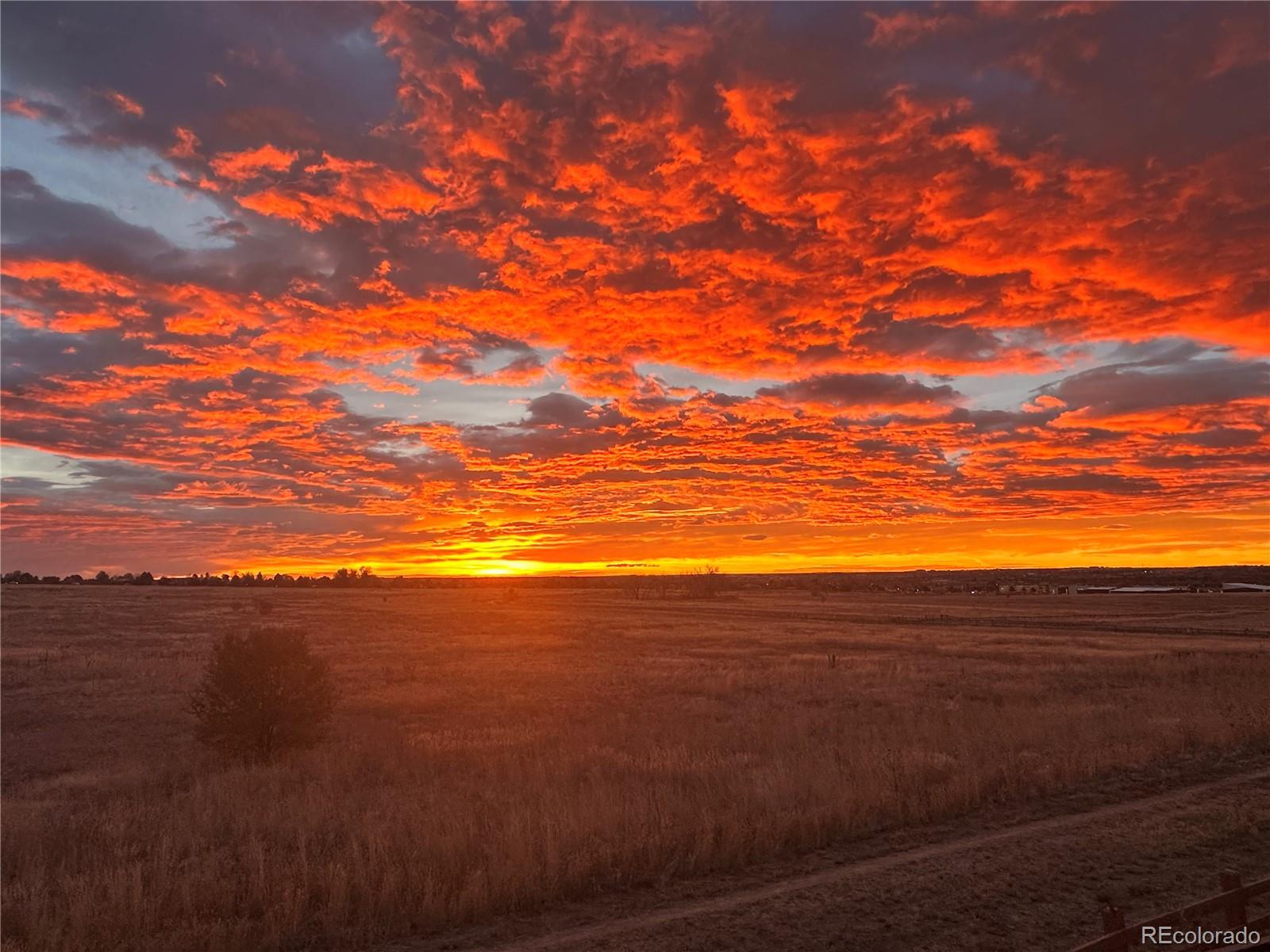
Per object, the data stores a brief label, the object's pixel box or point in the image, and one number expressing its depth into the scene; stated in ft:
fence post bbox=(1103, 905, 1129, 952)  19.69
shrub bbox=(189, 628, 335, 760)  65.00
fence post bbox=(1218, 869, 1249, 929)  22.20
